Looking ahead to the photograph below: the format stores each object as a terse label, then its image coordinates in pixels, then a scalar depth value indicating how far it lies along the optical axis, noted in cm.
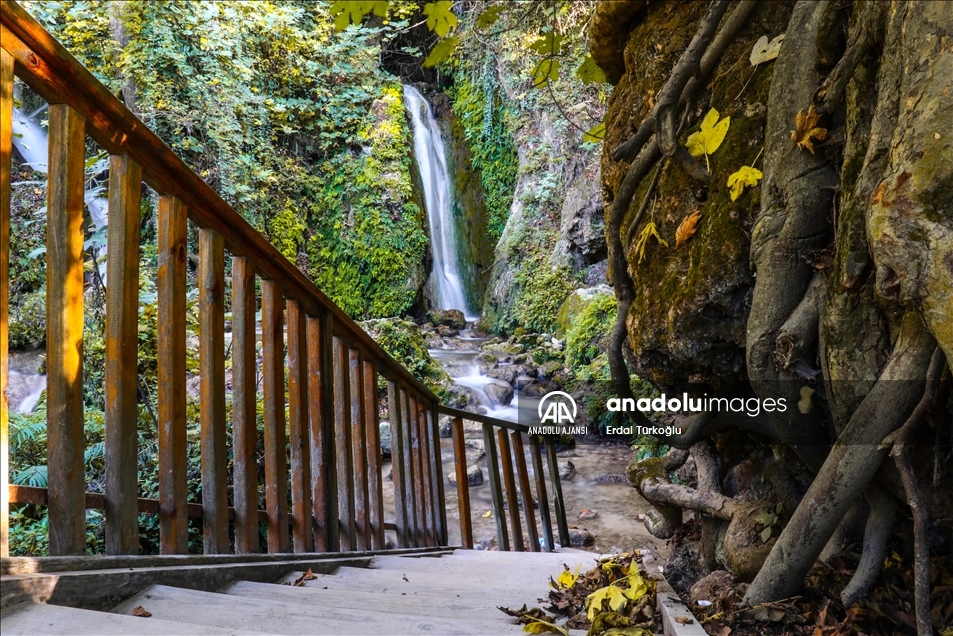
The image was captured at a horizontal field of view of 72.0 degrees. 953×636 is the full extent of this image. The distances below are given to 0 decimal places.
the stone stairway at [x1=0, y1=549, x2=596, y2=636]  102
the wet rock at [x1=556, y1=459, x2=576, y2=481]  722
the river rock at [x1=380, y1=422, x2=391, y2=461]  752
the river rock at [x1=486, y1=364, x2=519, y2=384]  977
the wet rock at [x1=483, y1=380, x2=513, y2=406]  920
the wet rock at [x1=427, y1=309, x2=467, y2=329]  1284
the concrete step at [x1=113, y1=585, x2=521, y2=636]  121
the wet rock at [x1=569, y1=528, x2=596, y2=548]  558
